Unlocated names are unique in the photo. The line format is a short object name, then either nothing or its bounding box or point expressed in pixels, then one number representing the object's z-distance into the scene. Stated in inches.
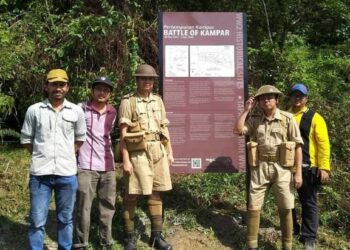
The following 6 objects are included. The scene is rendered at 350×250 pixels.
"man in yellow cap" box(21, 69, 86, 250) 192.5
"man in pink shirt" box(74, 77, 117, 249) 209.6
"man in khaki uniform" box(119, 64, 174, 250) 216.1
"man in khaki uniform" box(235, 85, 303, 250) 219.8
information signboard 245.6
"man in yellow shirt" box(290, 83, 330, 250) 229.3
